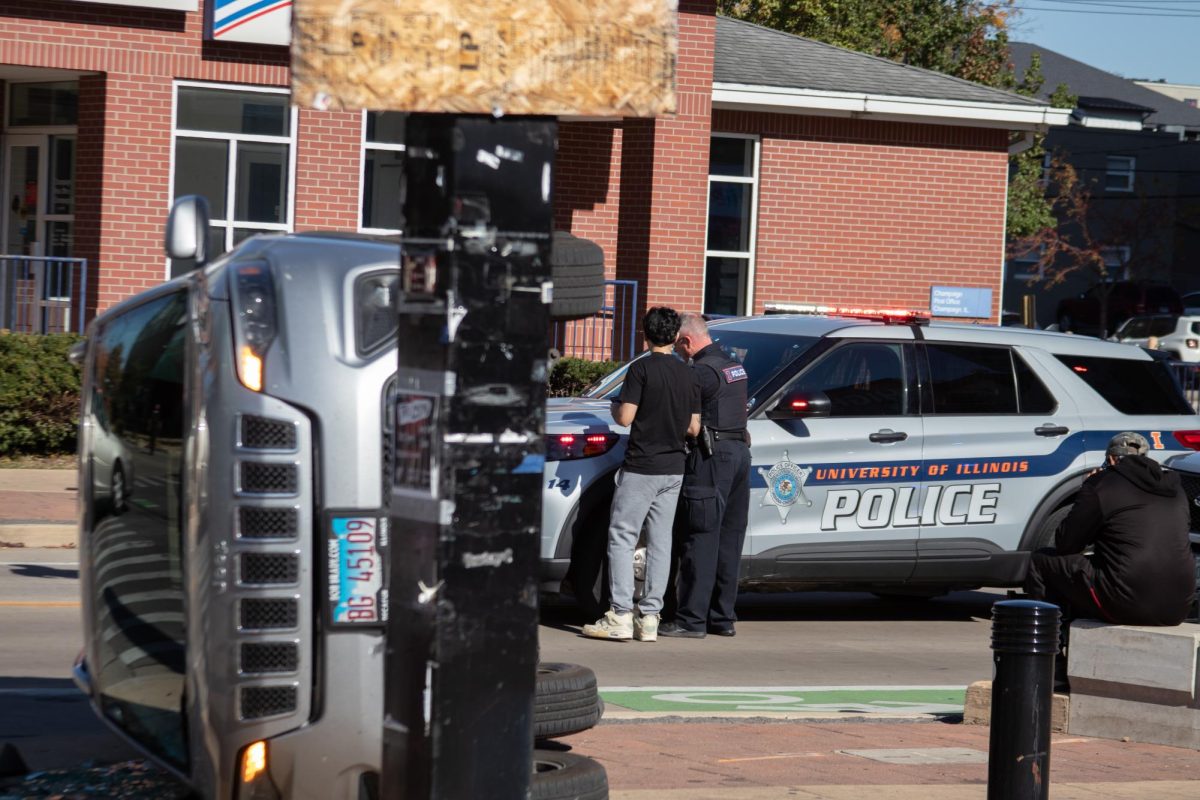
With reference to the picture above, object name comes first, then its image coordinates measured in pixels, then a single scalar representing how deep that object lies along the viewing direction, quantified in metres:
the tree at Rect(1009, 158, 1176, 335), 57.69
